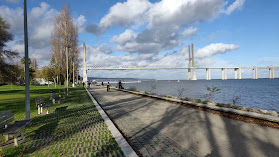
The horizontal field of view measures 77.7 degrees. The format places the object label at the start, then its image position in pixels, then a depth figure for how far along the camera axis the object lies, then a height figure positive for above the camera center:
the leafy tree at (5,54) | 17.88 +2.52
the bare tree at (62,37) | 33.59 +7.96
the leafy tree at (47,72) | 40.59 +1.39
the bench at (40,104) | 7.49 -1.14
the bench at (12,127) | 3.69 -1.14
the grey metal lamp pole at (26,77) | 5.39 +0.03
